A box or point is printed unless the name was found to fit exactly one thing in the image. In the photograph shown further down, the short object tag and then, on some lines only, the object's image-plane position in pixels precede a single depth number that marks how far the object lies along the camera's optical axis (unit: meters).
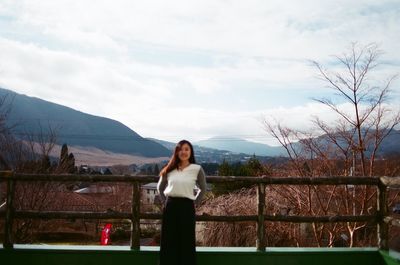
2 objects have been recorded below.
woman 4.01
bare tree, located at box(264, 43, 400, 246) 10.91
